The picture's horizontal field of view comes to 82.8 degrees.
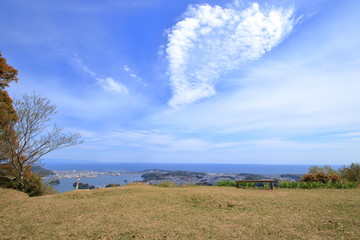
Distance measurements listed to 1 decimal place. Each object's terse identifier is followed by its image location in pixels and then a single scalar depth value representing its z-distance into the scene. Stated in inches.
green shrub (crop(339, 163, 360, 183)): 633.6
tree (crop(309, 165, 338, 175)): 699.4
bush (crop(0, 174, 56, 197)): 526.0
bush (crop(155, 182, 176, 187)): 627.5
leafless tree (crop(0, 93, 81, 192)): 506.0
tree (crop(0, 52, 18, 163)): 487.5
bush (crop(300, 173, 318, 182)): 600.1
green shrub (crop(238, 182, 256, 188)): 586.6
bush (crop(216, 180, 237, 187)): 622.4
